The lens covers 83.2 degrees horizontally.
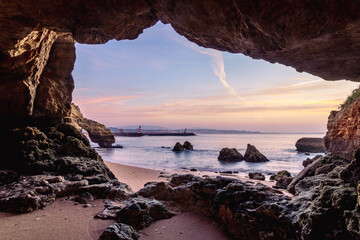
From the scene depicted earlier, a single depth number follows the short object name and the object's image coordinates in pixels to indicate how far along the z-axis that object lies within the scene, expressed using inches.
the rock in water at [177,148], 1526.1
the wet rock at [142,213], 168.9
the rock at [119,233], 136.8
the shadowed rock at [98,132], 1506.4
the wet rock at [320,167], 305.0
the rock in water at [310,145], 1488.2
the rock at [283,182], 421.4
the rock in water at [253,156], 953.5
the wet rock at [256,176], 536.6
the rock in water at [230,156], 996.6
